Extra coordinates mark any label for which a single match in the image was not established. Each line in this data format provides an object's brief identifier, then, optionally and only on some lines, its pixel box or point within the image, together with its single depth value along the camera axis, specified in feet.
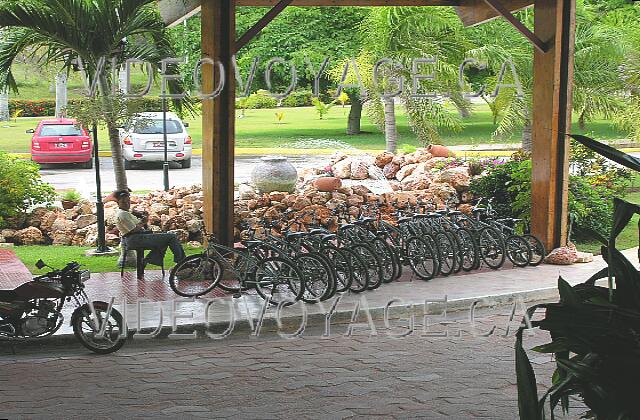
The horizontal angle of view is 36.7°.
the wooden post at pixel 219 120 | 41.88
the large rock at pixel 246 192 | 61.31
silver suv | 91.97
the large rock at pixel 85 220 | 56.03
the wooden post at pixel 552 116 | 46.60
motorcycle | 30.68
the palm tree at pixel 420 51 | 86.99
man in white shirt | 40.98
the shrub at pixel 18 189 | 55.72
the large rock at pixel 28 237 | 54.39
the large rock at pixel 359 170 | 65.92
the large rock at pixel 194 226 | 54.60
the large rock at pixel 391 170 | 71.70
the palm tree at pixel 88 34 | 45.52
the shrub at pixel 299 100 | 145.49
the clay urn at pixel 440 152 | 73.31
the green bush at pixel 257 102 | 132.26
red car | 90.84
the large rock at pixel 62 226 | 55.11
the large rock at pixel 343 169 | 66.18
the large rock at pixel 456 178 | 61.72
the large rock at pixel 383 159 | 73.31
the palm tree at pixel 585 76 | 80.89
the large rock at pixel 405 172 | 69.87
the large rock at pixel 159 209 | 57.11
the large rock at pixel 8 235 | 53.98
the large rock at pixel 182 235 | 54.19
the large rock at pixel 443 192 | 60.23
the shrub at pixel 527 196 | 52.13
